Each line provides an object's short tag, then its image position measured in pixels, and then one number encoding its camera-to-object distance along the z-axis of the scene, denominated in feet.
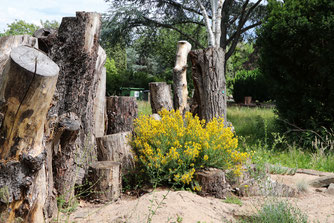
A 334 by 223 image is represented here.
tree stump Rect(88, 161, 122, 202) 12.55
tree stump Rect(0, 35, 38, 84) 13.71
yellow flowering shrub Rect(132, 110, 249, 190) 13.21
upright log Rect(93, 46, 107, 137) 15.25
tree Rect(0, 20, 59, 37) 123.75
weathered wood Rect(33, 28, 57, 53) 15.19
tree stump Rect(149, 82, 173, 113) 20.04
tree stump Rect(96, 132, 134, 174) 14.25
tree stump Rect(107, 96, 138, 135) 16.40
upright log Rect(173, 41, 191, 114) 21.29
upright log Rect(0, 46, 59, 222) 8.11
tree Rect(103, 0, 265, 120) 44.09
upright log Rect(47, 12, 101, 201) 12.38
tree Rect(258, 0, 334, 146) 22.30
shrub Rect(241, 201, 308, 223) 10.07
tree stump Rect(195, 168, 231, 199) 13.34
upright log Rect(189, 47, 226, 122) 19.08
